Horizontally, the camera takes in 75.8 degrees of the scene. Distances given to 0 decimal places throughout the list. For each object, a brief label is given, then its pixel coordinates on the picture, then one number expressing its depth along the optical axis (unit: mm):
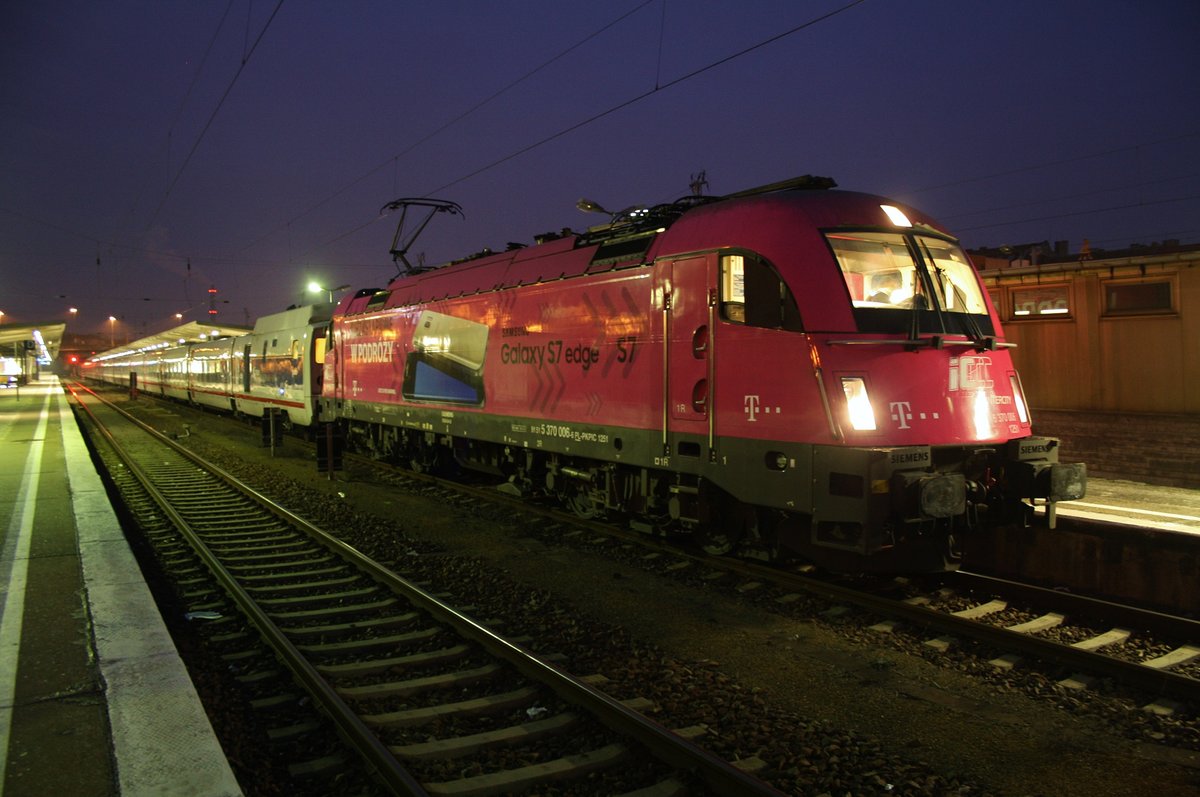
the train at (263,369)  19656
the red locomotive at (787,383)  6125
